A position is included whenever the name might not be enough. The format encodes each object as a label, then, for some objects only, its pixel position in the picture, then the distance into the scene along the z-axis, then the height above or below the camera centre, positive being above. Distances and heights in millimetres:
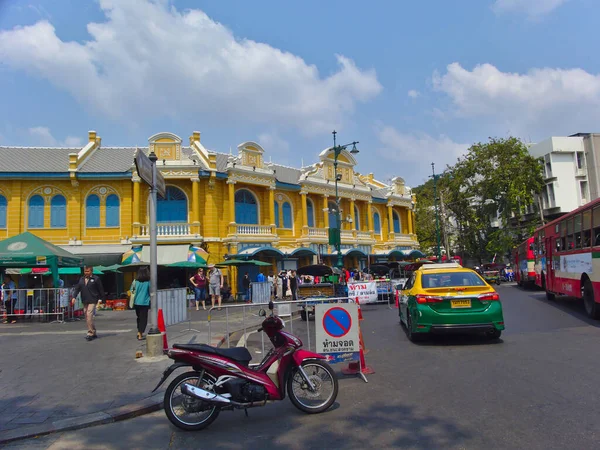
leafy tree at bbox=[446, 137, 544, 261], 43469 +7311
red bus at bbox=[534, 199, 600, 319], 11930 +235
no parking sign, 7039 -840
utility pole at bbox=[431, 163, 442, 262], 40750 +7840
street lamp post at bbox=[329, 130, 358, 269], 22922 +3270
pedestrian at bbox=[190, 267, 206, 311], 20219 -122
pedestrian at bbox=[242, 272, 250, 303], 25334 -229
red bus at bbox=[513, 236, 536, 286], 25625 +183
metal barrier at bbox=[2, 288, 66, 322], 16062 -399
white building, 45594 +8864
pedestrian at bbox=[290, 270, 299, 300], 22625 -230
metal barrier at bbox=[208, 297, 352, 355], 7996 -938
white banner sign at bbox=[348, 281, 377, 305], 19922 -685
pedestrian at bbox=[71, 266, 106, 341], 11158 -130
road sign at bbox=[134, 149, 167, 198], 8758 +2239
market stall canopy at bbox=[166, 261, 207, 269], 23000 +946
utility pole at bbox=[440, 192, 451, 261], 48619 +4646
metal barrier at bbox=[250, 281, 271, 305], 19953 -489
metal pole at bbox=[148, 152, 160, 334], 9062 +540
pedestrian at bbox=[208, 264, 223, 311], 19656 -17
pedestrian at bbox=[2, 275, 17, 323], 16297 -305
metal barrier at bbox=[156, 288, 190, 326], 10873 -473
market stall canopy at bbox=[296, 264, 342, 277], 19656 +279
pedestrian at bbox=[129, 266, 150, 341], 10984 -272
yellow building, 25859 +4797
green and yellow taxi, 8867 -711
